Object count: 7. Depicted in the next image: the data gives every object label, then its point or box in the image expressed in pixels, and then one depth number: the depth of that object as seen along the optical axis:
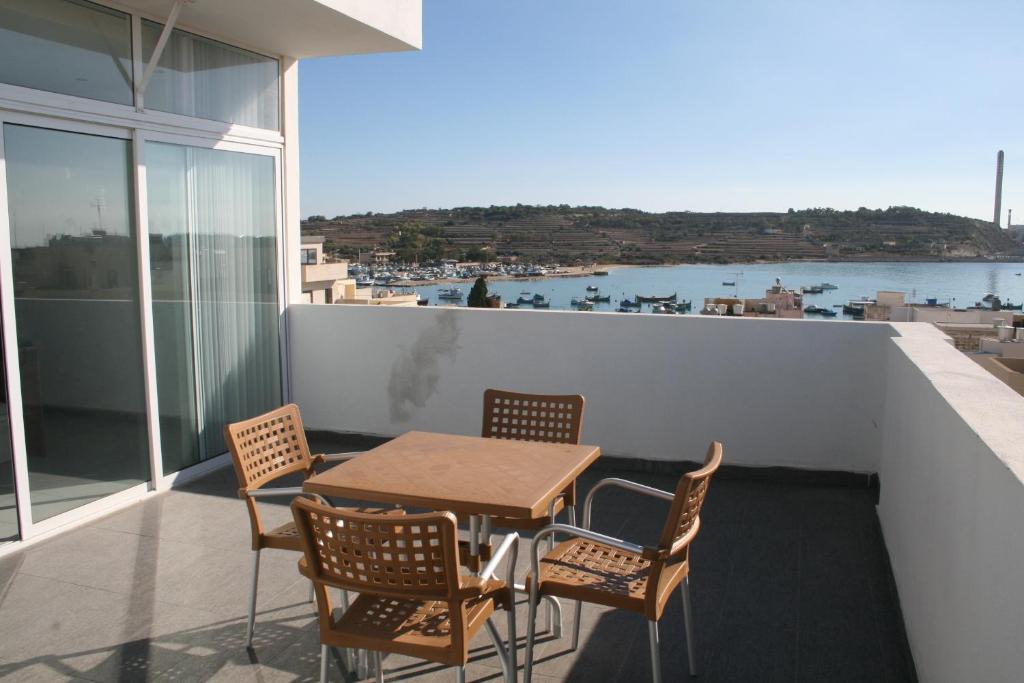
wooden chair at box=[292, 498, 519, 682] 2.01
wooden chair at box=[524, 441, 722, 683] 2.33
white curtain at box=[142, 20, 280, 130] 4.96
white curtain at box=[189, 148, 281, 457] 5.41
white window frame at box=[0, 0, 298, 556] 4.00
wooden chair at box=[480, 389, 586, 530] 3.56
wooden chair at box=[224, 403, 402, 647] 2.95
